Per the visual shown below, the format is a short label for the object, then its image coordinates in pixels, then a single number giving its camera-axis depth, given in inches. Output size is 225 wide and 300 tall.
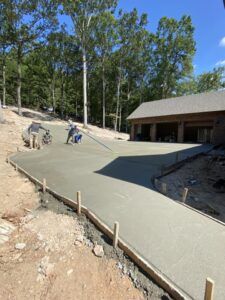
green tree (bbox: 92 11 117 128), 1228.1
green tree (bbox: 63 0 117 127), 1042.6
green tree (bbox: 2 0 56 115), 978.7
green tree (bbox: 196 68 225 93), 1691.7
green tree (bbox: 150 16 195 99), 1493.6
